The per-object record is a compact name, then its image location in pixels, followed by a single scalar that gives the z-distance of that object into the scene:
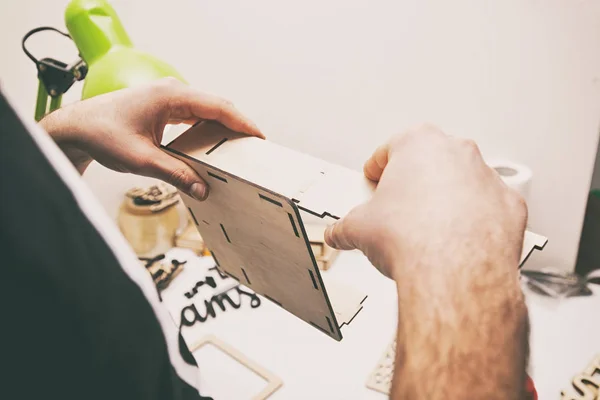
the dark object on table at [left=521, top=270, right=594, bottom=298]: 0.98
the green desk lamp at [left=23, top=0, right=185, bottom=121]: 0.64
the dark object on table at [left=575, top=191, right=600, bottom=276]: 1.03
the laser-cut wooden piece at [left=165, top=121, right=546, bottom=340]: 0.52
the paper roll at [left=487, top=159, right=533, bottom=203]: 0.91
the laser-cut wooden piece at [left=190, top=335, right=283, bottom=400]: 0.81
